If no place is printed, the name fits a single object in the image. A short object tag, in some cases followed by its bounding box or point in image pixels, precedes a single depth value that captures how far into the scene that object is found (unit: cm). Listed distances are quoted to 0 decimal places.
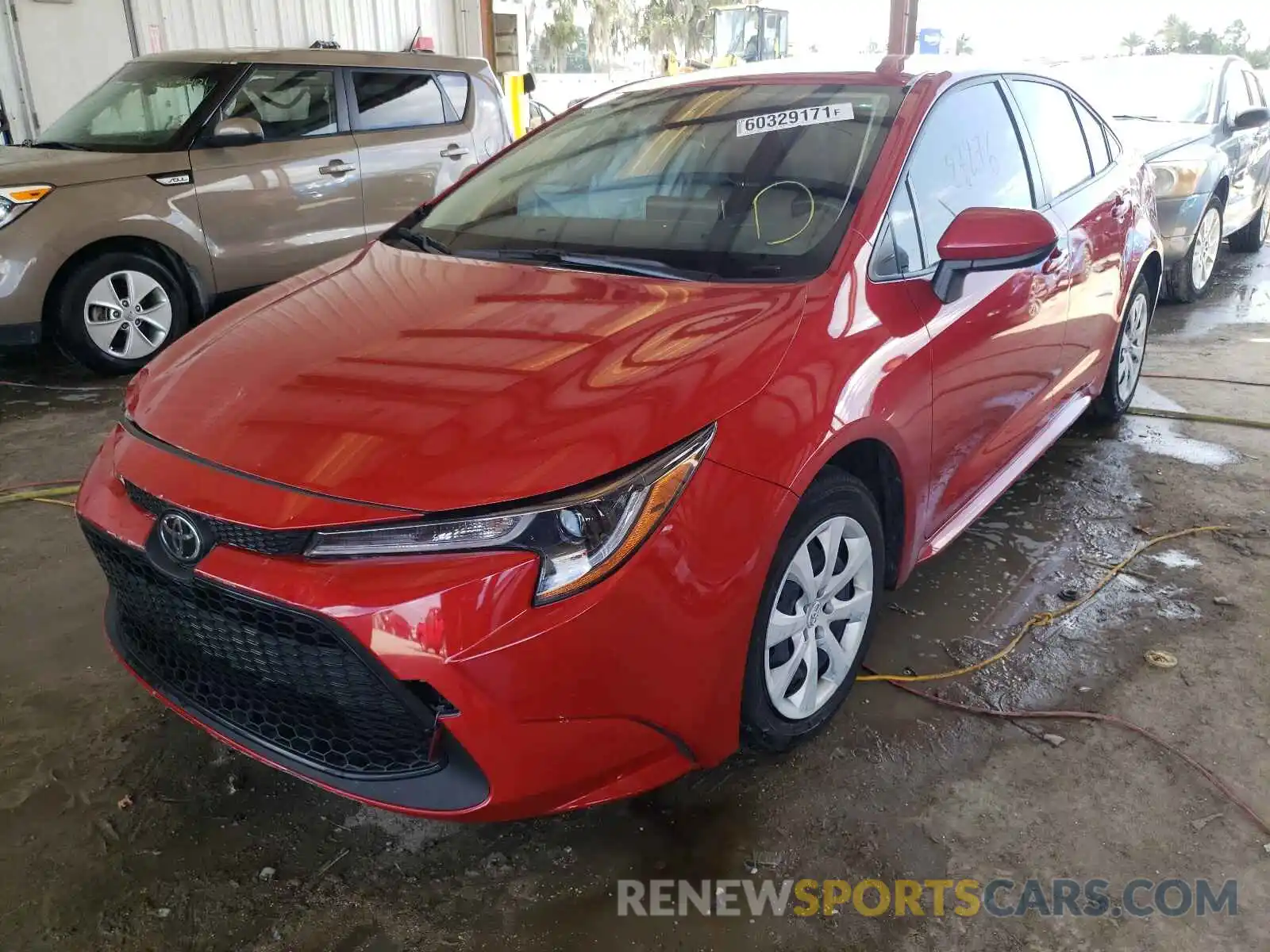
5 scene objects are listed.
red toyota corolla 151
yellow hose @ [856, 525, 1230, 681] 238
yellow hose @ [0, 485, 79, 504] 337
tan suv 447
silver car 565
